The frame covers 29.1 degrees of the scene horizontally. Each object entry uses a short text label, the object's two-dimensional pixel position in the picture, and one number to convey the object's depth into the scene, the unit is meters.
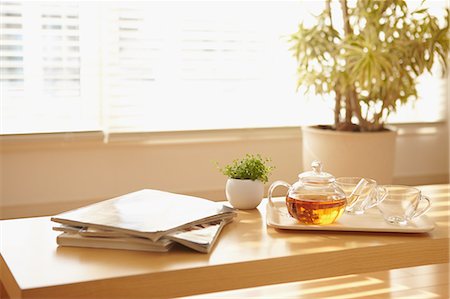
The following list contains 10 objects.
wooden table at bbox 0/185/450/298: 1.55
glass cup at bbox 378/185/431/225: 1.88
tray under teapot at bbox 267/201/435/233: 1.83
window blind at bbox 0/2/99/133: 3.32
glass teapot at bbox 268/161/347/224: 1.83
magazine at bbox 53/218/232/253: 1.68
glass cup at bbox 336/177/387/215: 1.97
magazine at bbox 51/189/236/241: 1.71
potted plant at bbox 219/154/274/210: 2.05
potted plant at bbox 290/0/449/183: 3.25
